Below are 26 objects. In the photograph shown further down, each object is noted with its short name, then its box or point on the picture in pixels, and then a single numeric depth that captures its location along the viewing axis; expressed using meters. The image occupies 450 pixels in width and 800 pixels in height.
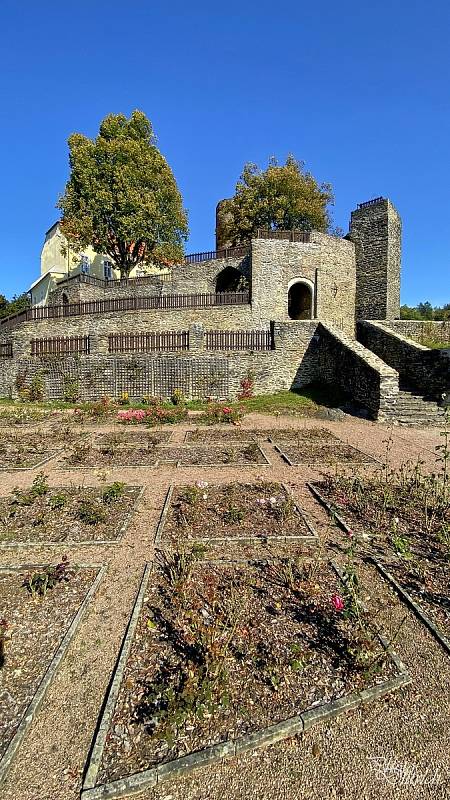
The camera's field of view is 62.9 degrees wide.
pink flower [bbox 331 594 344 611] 2.66
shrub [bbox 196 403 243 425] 11.85
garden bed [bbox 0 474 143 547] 4.46
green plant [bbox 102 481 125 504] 5.48
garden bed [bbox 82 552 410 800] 1.99
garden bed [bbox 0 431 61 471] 7.64
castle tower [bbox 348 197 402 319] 23.47
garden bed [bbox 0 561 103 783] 2.21
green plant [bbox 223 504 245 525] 4.75
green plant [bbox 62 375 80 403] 15.73
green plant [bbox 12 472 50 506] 5.37
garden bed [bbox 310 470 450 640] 3.46
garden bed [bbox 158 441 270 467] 7.50
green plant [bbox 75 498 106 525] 4.79
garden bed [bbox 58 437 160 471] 7.52
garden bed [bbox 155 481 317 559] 4.34
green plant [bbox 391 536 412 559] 3.58
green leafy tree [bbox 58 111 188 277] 22.91
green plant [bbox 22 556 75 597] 3.36
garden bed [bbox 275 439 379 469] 7.60
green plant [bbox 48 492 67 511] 5.23
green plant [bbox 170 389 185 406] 14.84
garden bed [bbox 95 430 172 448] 9.11
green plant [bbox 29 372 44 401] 16.16
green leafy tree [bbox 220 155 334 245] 27.80
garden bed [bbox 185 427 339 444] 9.62
